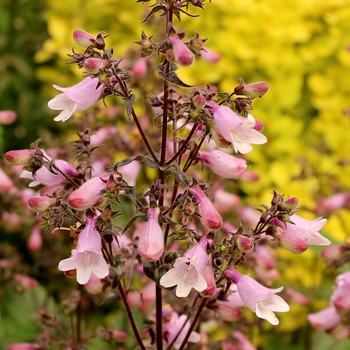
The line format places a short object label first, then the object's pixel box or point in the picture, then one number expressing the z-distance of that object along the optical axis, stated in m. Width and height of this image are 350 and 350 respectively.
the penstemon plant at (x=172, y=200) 0.45
